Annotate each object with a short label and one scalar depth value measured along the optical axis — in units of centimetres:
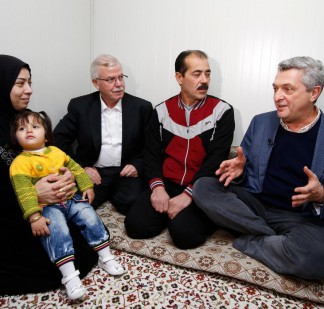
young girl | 131
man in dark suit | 205
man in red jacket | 172
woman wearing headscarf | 134
